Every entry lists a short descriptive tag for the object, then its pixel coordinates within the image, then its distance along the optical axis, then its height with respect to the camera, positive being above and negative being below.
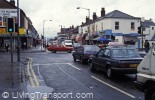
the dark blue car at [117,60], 14.74 -0.89
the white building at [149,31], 80.94 +2.81
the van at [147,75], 8.48 -0.93
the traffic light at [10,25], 24.30 +1.29
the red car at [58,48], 49.72 -0.98
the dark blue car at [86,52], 24.42 -0.79
